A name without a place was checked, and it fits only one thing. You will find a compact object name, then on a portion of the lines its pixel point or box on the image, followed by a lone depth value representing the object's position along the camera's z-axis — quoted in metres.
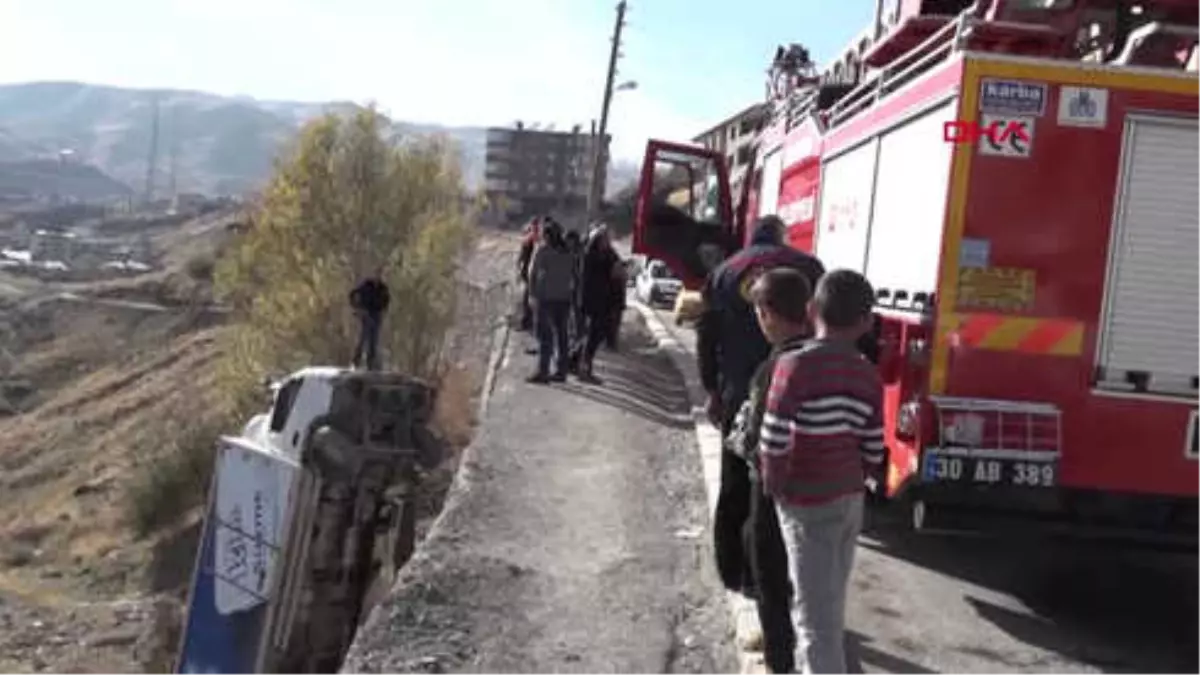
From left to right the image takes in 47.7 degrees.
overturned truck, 7.76
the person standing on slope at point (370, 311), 17.77
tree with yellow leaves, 32.16
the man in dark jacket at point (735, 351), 5.98
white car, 33.53
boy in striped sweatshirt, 4.29
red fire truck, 5.88
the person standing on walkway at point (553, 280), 12.46
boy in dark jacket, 4.68
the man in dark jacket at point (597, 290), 13.09
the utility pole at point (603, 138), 34.00
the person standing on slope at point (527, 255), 14.15
